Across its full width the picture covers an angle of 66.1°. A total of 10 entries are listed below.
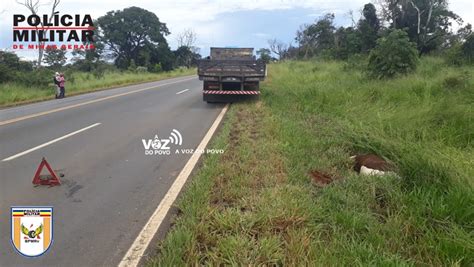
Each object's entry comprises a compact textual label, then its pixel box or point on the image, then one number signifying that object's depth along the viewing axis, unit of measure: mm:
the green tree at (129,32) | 66750
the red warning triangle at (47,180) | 5150
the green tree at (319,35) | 72850
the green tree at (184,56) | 78988
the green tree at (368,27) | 43531
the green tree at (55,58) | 44906
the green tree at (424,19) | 41375
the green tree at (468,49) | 21444
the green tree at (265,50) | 99288
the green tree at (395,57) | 15236
